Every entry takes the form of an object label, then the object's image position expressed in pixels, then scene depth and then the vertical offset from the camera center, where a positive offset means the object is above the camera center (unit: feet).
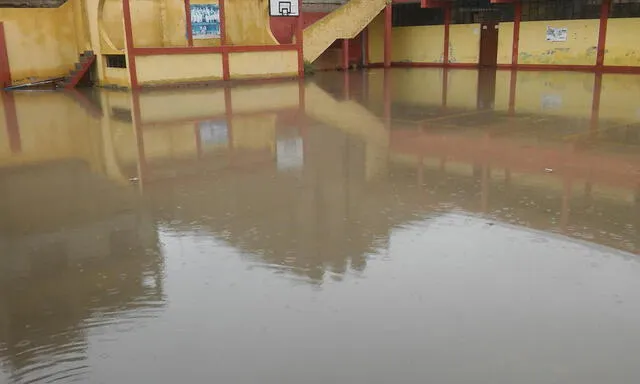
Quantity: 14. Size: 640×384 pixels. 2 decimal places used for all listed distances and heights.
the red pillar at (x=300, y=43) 71.15 +1.53
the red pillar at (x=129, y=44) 58.08 +1.55
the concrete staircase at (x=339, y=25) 82.94 +4.23
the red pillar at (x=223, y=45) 66.44 +1.39
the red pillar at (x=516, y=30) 82.23 +2.85
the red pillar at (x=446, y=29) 91.61 +3.58
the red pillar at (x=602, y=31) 73.26 +2.19
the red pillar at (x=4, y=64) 63.10 -0.16
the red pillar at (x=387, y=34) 90.68 +2.95
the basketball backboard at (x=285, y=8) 70.54 +5.73
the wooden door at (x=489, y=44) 86.99 +1.06
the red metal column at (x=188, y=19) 64.90 +4.32
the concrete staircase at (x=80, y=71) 63.41 -1.11
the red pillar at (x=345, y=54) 89.10 -0.01
